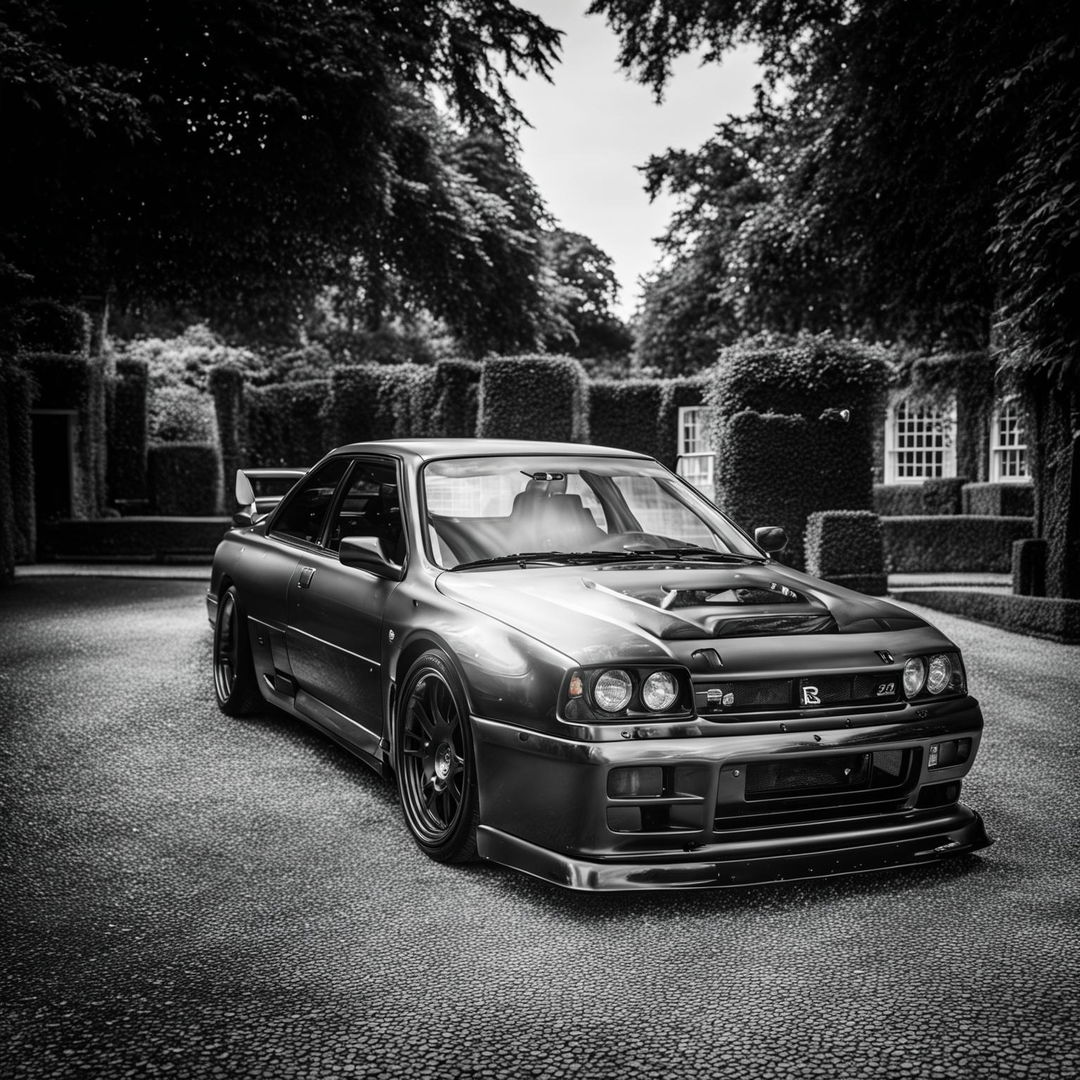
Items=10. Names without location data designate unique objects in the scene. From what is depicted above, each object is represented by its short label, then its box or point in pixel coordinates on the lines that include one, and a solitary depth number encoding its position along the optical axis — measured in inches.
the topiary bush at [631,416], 1151.0
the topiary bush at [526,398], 827.4
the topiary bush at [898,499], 1109.7
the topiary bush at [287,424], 1269.7
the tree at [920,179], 451.8
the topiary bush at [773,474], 595.5
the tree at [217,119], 650.2
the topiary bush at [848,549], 548.1
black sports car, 150.0
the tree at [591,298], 2128.4
